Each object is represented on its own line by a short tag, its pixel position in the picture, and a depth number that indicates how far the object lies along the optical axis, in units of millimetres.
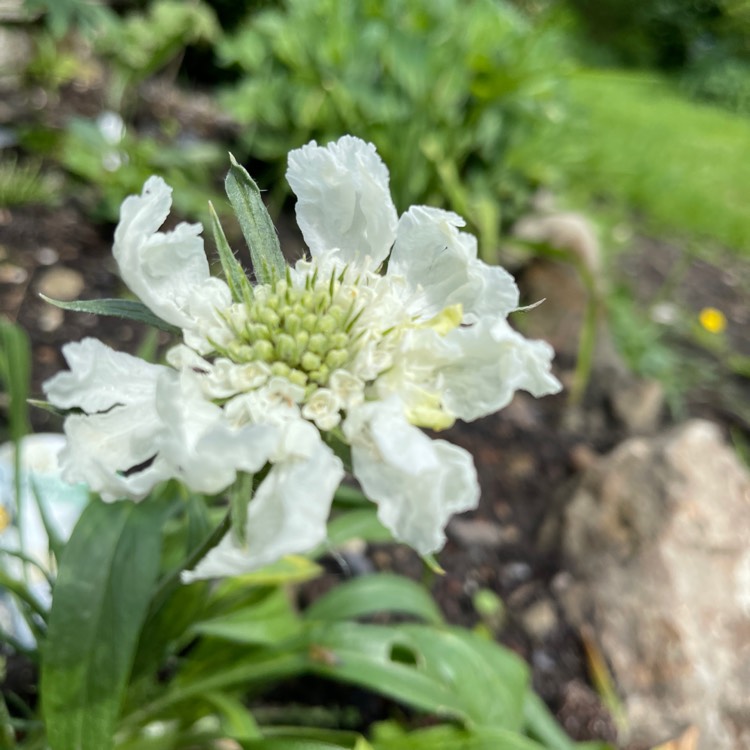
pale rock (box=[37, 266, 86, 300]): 390
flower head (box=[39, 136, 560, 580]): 159
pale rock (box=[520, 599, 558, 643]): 311
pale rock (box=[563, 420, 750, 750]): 278
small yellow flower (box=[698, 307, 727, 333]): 540
